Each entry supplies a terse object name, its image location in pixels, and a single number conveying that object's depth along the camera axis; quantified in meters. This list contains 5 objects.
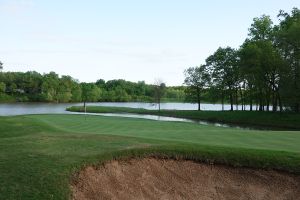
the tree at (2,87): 145.62
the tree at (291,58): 52.37
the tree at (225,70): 75.88
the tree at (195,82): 83.74
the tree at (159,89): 95.94
